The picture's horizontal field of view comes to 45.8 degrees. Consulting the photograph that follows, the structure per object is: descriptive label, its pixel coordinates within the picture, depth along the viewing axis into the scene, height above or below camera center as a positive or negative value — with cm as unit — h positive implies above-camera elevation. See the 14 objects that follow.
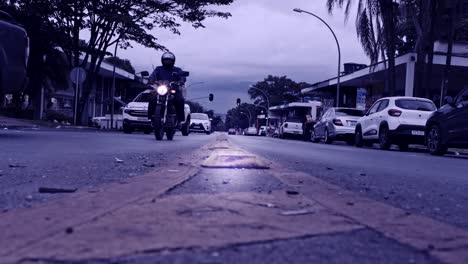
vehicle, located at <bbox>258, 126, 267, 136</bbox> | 7168 -117
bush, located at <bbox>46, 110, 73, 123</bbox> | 3409 -39
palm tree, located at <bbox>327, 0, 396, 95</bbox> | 2256 +394
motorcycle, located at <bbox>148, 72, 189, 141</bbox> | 1199 +23
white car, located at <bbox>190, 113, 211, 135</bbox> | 3262 -36
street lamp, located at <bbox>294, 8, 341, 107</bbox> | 3220 +450
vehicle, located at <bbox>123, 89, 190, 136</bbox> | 2169 -6
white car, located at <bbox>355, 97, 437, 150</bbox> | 1588 +28
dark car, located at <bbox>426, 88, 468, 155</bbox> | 1210 +16
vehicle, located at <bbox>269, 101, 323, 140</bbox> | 3209 +134
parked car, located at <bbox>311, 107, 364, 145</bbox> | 2219 +12
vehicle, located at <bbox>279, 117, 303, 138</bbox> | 3738 -20
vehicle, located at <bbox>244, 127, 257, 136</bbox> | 7225 -134
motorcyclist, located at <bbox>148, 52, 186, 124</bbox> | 1230 +89
